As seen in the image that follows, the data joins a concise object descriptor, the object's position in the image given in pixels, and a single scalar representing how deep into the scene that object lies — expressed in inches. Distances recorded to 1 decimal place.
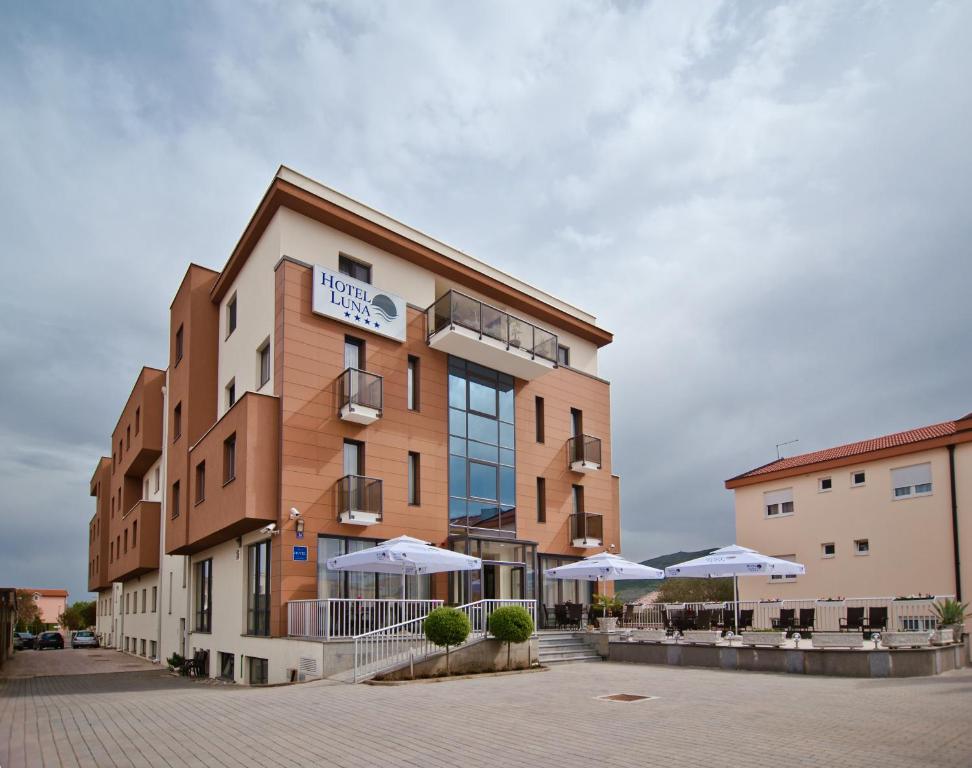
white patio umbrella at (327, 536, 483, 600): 615.8
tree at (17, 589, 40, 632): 2718.0
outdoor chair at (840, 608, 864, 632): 734.5
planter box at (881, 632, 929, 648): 585.0
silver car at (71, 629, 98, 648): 1793.8
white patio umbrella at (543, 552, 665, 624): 804.6
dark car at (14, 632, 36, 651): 1941.4
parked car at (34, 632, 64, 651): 1774.1
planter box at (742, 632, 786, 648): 626.7
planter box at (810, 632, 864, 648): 584.7
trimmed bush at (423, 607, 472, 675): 576.4
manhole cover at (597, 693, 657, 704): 466.0
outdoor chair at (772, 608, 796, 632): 751.7
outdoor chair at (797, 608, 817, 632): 738.8
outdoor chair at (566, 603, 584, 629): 832.9
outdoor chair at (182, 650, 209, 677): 832.3
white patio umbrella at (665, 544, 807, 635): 755.4
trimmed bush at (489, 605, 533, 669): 617.9
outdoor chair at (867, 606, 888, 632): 717.9
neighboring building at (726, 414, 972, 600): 934.4
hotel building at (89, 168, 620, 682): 708.7
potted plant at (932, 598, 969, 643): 673.6
